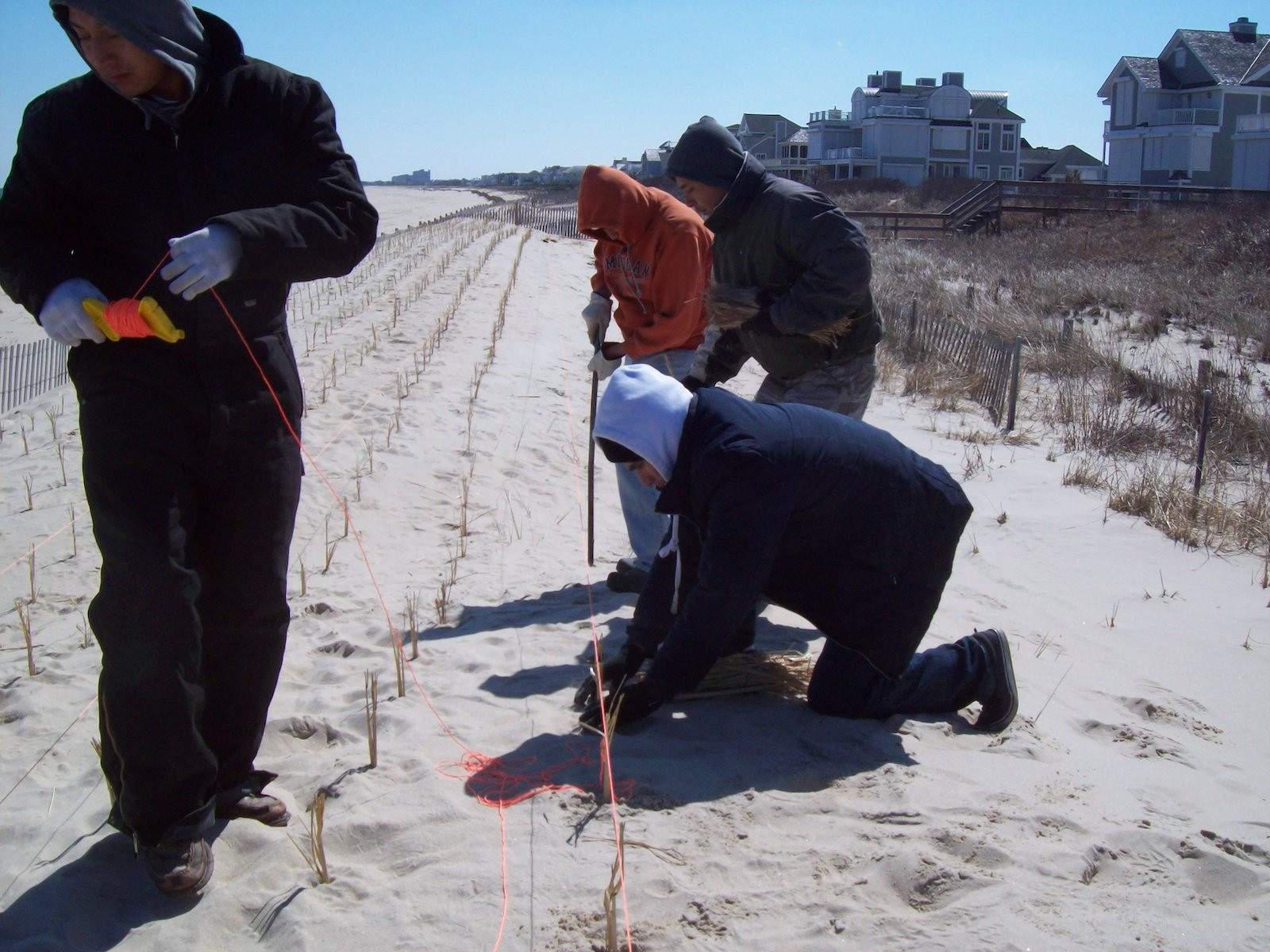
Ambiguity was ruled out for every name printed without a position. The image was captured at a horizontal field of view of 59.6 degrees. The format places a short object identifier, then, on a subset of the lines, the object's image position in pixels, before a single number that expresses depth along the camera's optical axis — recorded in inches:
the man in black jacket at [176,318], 92.0
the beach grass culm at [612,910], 88.4
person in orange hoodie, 179.9
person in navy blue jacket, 120.2
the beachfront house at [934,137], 2351.1
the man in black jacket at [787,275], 161.6
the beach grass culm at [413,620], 152.3
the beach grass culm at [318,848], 97.2
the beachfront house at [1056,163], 2487.7
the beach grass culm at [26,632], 140.5
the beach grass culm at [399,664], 137.5
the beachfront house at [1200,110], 1758.1
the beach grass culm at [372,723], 118.4
